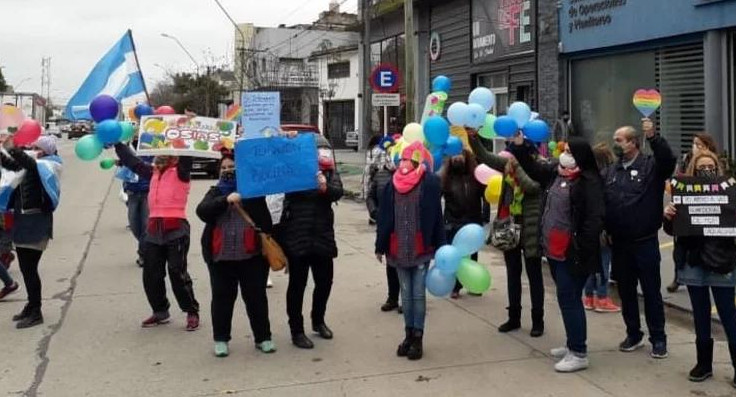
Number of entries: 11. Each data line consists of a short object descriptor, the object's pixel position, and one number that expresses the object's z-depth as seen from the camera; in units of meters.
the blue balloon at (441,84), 6.76
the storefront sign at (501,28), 18.58
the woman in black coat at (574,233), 5.18
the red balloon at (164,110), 6.61
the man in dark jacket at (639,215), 5.43
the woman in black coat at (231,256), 5.61
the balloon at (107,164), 7.24
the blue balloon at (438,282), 5.40
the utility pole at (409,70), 15.27
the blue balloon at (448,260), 5.30
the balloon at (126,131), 6.21
